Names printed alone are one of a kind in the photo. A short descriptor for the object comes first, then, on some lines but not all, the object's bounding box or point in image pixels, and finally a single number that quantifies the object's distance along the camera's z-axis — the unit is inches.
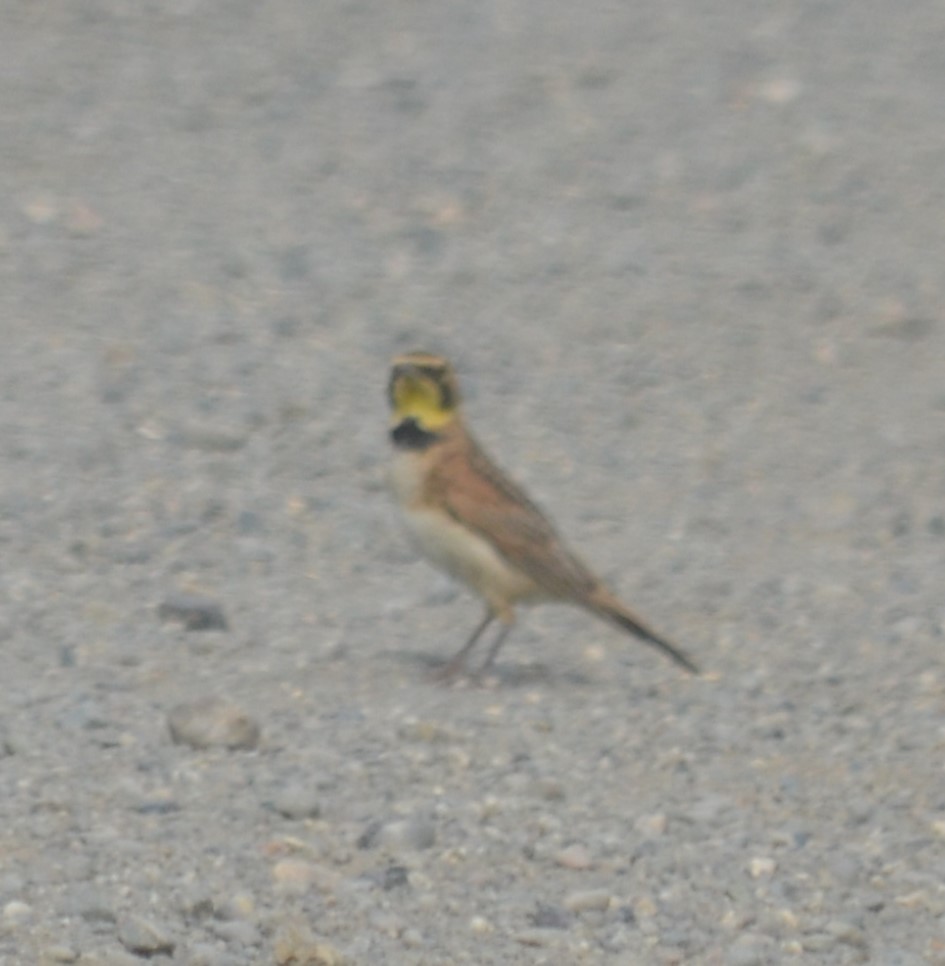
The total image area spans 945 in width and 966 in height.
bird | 678.5
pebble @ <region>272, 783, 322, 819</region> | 562.9
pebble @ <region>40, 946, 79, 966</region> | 485.4
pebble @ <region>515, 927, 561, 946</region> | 518.0
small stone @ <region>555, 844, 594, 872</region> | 553.9
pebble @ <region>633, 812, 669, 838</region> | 576.4
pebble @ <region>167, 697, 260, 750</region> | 601.9
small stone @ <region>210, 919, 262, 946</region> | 502.3
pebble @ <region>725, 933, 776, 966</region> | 518.0
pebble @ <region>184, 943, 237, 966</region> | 490.6
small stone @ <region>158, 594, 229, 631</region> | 709.3
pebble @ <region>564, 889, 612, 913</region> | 534.3
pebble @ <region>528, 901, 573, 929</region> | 526.3
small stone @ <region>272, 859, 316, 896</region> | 526.6
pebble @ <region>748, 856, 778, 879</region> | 558.9
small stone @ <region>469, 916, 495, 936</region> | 520.4
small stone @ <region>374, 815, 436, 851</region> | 554.3
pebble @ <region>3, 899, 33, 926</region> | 499.2
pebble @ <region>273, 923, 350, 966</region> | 496.7
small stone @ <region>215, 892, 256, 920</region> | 511.8
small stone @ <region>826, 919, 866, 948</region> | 530.9
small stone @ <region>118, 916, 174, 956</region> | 491.8
